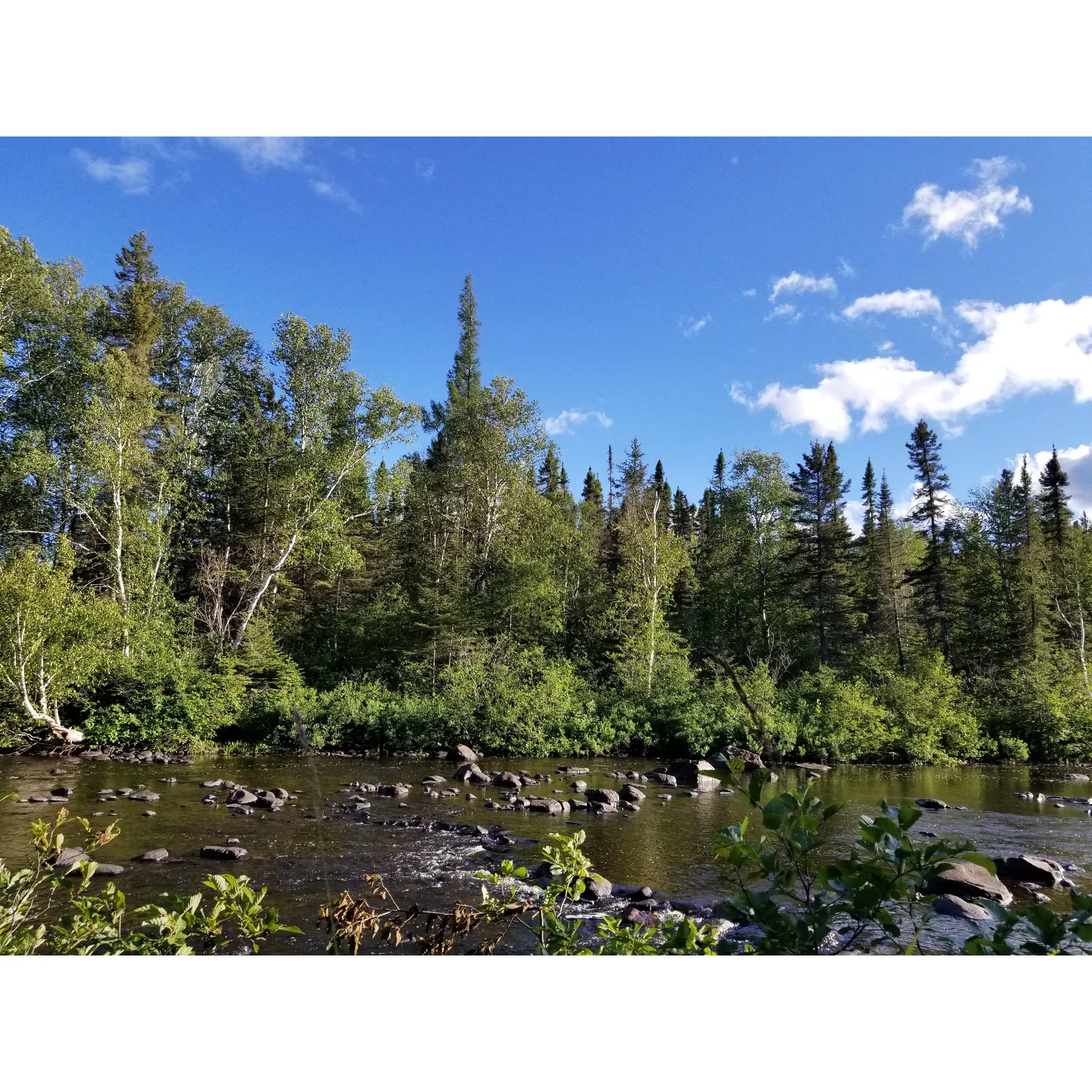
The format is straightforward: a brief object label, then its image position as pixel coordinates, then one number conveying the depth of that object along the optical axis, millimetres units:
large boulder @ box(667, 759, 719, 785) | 12672
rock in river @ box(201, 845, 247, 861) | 6663
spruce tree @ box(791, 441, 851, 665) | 22750
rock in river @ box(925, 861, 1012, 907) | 5246
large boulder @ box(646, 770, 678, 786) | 12555
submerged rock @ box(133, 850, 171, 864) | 6423
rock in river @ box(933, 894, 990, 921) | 4668
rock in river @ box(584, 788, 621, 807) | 10094
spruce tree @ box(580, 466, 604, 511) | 41469
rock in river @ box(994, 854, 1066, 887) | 6316
